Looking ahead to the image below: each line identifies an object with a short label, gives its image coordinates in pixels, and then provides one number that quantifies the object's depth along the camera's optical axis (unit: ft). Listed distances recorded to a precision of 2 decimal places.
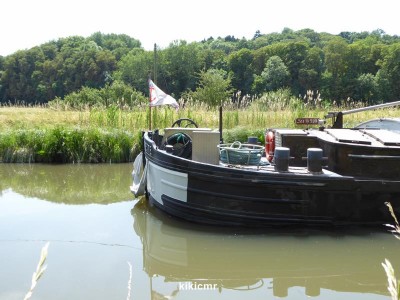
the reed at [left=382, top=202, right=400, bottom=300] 3.66
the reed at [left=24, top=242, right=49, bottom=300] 3.74
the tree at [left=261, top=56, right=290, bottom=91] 189.67
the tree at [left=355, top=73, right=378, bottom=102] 170.60
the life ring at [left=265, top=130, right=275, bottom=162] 26.35
